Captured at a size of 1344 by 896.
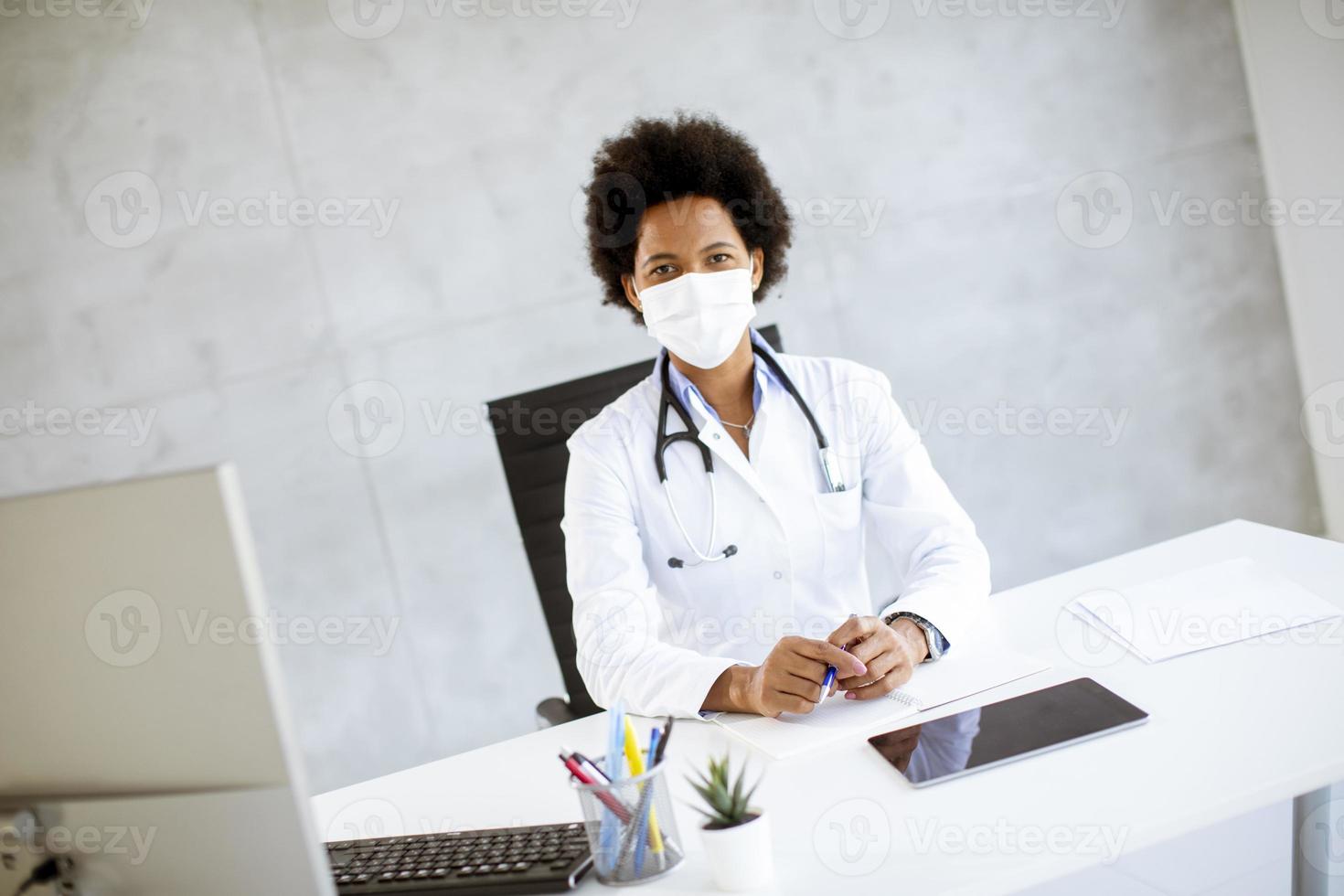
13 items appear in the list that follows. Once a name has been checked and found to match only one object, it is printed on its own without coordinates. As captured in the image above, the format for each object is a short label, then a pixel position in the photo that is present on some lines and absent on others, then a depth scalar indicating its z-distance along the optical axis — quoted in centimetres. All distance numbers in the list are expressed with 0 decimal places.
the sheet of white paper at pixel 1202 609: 142
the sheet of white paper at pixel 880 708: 134
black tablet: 119
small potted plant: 102
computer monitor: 86
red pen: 106
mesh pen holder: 106
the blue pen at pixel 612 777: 108
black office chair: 207
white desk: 103
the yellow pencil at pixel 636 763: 108
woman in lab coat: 184
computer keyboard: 111
